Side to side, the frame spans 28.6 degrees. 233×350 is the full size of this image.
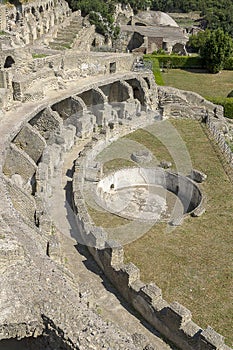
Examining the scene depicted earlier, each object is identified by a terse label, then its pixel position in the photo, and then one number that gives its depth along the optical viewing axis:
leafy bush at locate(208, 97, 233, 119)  32.97
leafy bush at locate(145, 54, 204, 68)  45.22
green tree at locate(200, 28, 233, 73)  43.31
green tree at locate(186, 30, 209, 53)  53.00
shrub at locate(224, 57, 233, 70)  45.06
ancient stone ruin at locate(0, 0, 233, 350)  9.31
